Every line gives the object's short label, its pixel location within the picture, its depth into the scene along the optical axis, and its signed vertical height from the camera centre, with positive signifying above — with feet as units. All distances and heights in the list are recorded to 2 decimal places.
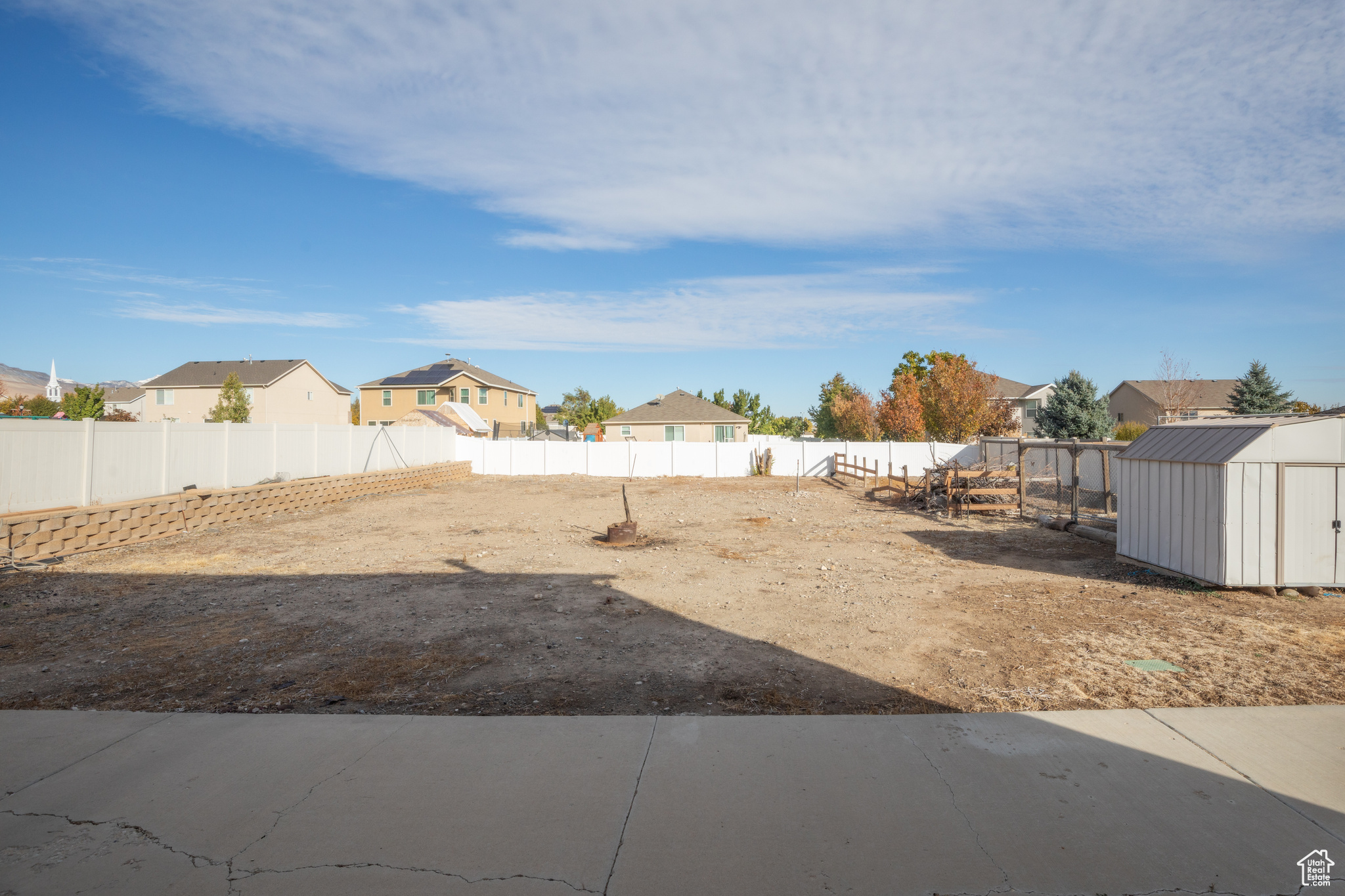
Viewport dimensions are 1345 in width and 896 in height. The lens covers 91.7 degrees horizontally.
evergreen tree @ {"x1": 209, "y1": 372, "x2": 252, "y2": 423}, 142.61 +9.43
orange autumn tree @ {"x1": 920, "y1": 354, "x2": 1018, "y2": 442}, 130.21 +10.39
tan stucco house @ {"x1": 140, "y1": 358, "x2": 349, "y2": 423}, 163.32 +14.12
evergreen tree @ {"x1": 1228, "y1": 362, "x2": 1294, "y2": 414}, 121.60 +11.89
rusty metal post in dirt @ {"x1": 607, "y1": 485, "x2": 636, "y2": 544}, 46.29 -5.88
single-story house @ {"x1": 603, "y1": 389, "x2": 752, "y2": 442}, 159.84 +6.70
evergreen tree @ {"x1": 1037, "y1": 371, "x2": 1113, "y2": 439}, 115.34 +8.03
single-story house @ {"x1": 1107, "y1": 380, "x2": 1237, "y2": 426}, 129.29 +14.00
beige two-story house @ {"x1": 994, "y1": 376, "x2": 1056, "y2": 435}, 188.03 +17.22
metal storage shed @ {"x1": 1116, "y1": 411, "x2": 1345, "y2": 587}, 29.71 -2.07
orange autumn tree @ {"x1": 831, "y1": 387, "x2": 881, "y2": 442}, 173.17 +9.90
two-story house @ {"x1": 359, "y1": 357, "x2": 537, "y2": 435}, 165.99 +14.43
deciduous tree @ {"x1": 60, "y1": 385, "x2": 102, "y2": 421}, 124.67 +7.53
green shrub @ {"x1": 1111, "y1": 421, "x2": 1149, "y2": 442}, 104.32 +4.13
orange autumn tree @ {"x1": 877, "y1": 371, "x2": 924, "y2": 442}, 142.82 +9.44
